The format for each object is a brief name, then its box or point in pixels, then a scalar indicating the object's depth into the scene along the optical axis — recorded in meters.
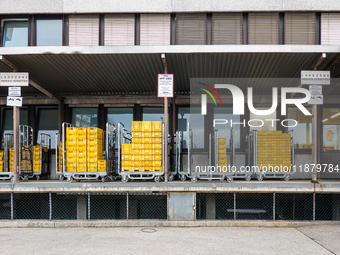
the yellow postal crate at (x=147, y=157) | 10.25
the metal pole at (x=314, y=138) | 9.16
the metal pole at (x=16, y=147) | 9.54
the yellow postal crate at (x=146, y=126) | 10.30
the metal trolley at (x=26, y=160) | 11.41
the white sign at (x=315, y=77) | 9.34
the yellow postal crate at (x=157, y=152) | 10.27
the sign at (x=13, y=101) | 9.64
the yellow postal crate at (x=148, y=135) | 10.32
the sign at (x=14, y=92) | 9.68
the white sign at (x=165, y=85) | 9.48
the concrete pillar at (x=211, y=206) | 10.32
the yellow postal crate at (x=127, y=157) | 10.27
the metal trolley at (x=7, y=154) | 10.91
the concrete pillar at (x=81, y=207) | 10.83
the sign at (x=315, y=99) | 9.20
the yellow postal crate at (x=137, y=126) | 10.32
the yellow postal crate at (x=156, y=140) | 10.29
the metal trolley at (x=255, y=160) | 11.57
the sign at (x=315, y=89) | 9.23
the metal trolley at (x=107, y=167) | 10.51
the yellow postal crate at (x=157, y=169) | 10.23
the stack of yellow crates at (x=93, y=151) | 10.65
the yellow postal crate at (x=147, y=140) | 10.30
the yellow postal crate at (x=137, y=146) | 10.29
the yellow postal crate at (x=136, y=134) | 10.31
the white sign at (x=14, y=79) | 9.74
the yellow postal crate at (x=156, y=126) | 10.34
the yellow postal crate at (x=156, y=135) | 10.33
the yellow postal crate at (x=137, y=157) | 10.25
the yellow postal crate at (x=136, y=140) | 10.30
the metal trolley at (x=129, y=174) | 10.08
